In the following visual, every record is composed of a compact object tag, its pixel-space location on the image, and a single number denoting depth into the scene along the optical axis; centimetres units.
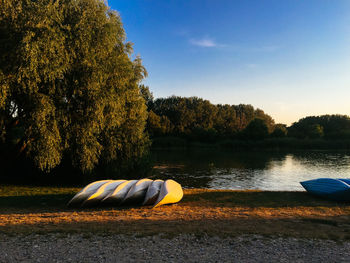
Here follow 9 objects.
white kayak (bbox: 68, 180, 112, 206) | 946
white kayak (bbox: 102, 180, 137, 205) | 952
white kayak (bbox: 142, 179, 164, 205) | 948
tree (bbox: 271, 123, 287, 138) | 7475
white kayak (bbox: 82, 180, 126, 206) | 937
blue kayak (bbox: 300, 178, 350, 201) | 1010
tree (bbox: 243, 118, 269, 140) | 7431
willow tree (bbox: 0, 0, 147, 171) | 1123
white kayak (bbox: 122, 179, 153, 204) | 966
